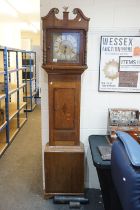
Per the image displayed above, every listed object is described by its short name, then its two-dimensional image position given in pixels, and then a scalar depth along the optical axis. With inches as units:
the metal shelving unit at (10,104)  112.6
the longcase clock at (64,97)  60.2
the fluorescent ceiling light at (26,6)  112.2
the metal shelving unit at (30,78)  192.2
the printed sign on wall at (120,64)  63.8
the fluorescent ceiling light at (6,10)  117.8
